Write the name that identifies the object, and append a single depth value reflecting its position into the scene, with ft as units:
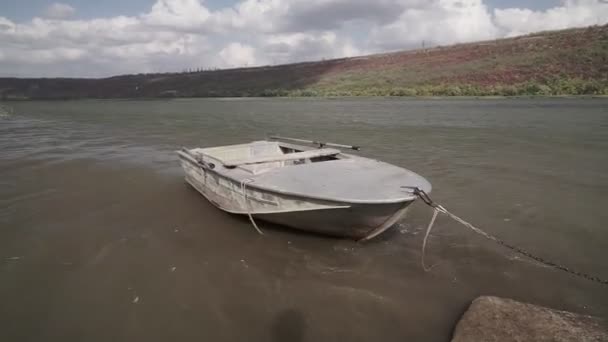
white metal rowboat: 14.76
